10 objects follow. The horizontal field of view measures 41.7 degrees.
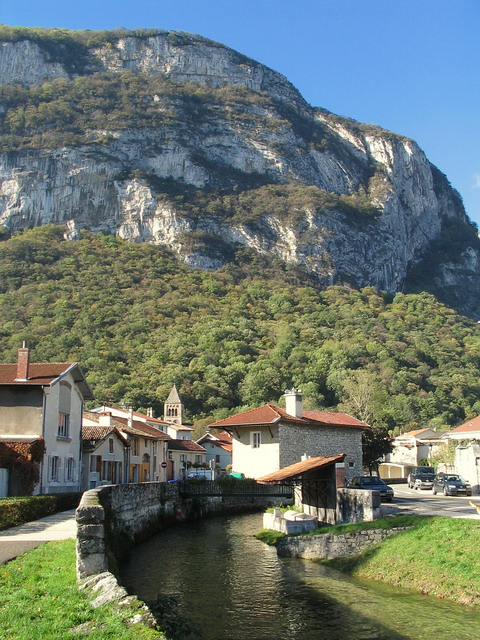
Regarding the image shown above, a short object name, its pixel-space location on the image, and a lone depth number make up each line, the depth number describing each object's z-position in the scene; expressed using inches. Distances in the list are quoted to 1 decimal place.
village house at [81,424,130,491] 1488.7
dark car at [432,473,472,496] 1497.3
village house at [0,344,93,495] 1195.4
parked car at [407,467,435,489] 1834.5
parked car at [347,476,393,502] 1363.2
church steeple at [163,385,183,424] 3233.3
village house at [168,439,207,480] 2381.9
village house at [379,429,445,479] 2795.3
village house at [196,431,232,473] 3142.2
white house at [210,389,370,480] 1775.3
